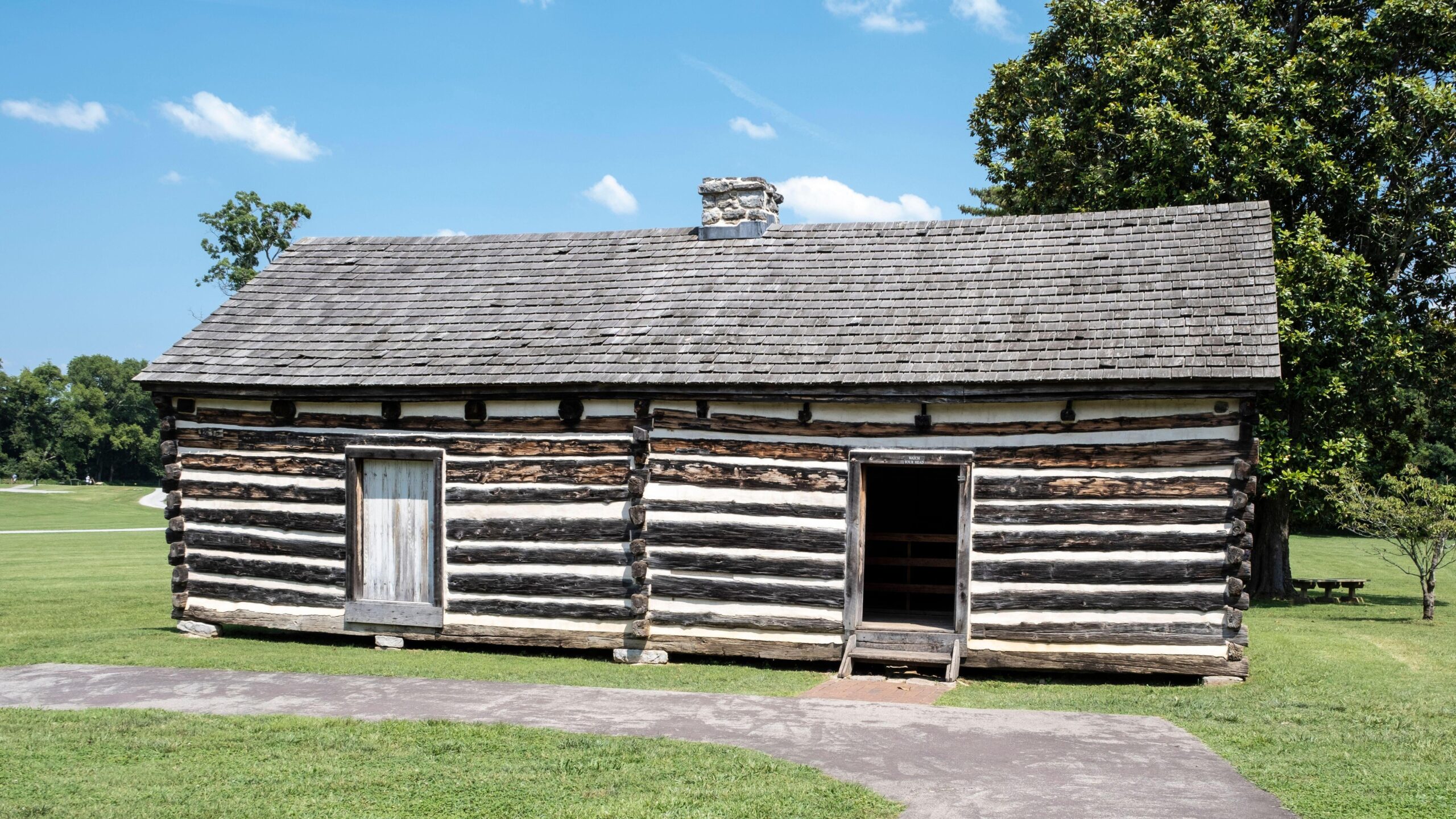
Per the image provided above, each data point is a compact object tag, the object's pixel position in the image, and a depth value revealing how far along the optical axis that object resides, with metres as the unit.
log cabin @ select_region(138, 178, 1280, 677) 10.79
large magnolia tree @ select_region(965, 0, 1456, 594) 16.80
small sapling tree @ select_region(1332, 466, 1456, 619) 15.98
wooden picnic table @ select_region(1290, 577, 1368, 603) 18.75
